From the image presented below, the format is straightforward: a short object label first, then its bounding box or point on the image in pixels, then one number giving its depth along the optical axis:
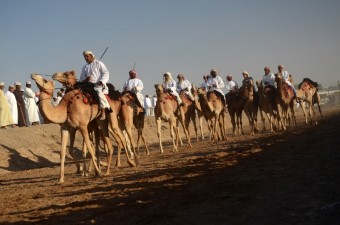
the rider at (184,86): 20.42
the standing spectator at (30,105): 23.39
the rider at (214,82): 19.64
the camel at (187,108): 20.14
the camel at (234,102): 21.44
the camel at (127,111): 13.24
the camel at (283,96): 19.53
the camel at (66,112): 9.55
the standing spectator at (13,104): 21.75
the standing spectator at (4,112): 20.00
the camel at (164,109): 16.50
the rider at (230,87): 21.90
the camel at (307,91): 22.26
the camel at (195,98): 21.11
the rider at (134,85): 15.98
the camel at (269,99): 20.48
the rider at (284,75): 20.75
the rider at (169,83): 17.94
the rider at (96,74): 10.73
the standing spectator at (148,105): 36.42
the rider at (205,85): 20.04
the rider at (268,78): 21.67
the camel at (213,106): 18.34
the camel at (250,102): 21.01
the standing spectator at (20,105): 22.82
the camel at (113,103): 10.58
